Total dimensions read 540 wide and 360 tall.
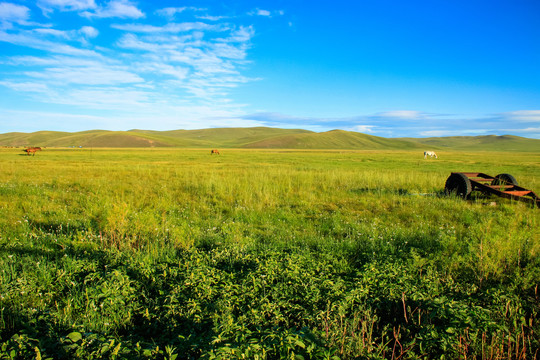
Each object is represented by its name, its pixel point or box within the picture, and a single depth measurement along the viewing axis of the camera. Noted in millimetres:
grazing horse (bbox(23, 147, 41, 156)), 52969
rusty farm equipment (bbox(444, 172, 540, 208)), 9812
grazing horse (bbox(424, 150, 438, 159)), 62988
